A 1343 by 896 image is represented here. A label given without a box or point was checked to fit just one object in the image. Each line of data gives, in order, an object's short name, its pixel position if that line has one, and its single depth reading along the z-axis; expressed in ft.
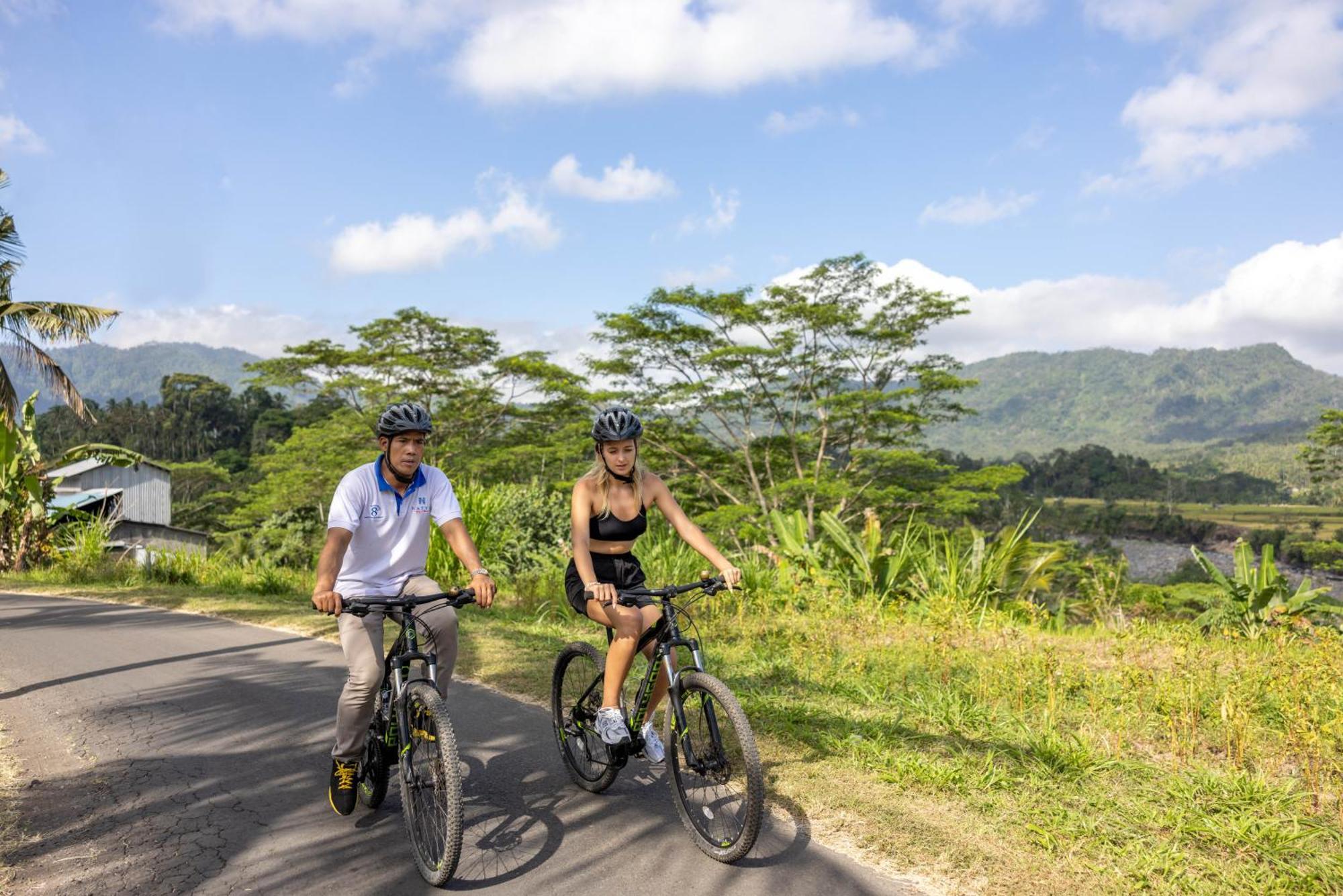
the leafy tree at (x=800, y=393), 91.08
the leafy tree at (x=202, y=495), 180.24
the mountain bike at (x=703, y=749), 12.00
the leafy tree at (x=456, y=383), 109.91
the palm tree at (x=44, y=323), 55.98
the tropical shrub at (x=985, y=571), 32.71
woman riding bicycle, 13.71
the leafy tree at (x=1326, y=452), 95.81
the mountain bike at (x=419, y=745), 11.47
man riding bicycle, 13.20
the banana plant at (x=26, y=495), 55.36
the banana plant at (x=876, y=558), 34.24
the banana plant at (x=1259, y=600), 27.50
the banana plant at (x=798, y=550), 34.94
